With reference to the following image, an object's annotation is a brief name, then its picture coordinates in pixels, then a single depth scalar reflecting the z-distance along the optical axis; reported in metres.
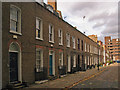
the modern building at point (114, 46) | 157.38
